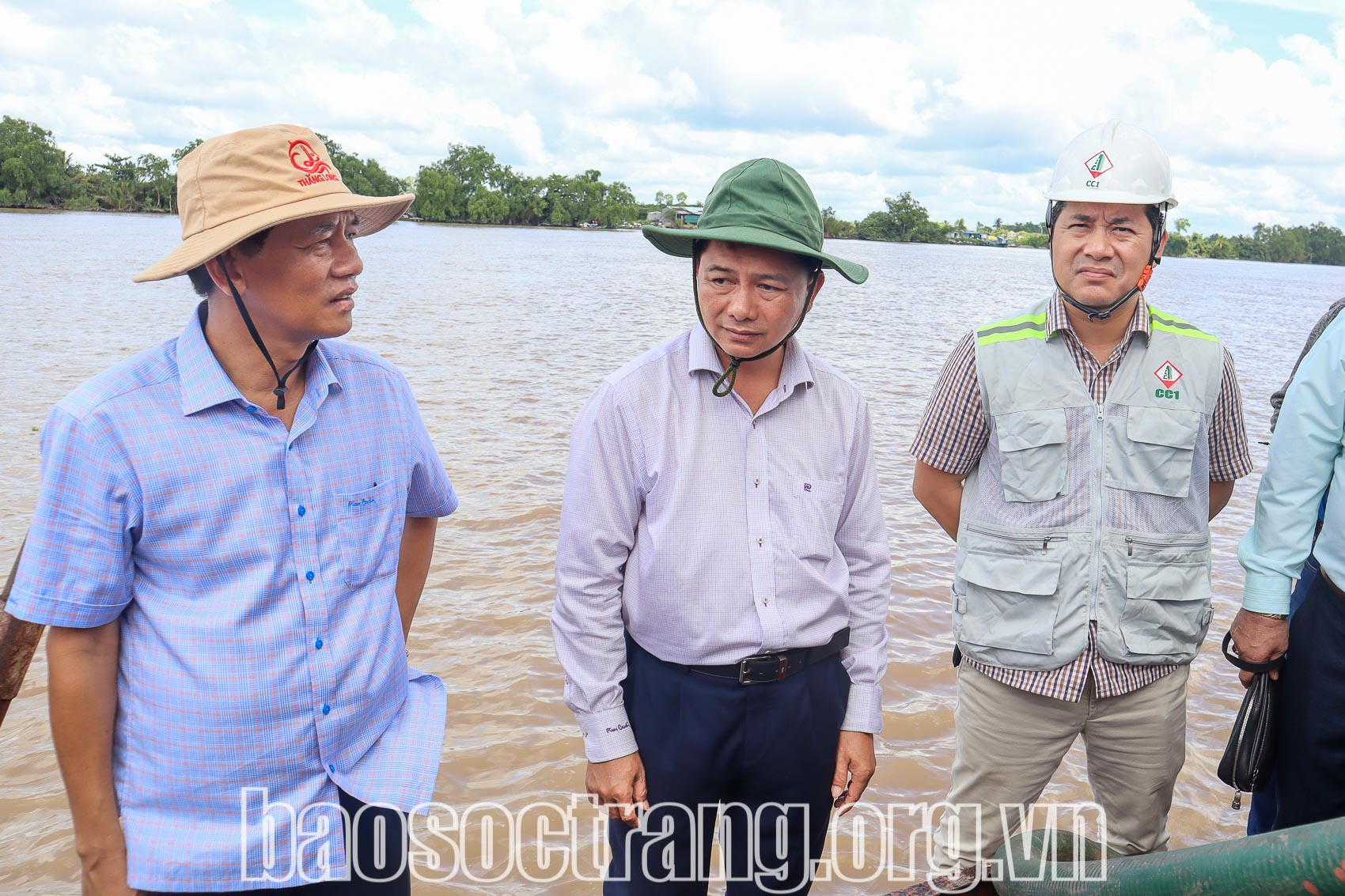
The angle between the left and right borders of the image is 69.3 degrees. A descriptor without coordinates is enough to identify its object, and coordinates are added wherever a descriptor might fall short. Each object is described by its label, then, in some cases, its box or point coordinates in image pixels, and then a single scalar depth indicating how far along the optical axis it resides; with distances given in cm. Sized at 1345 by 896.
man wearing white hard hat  274
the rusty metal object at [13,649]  188
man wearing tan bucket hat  186
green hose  101
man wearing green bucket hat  233
